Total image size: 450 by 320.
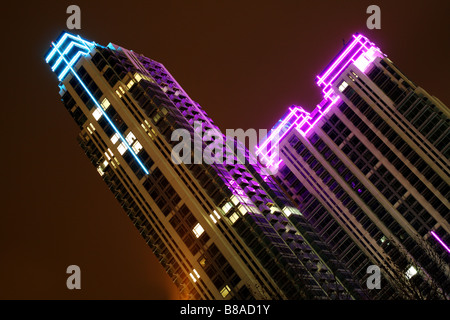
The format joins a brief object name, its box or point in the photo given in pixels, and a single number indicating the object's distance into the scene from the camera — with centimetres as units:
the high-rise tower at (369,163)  10581
